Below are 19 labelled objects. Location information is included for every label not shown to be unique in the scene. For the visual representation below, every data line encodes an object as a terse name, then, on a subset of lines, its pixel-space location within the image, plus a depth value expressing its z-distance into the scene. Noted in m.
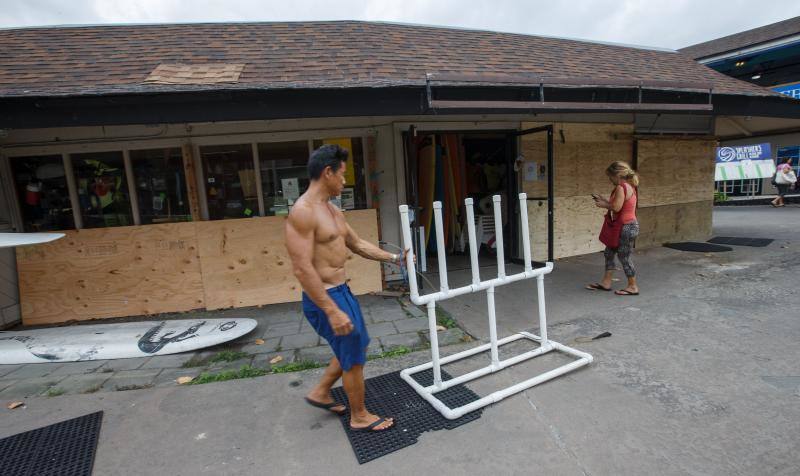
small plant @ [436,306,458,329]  4.33
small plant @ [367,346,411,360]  3.69
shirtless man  2.25
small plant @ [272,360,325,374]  3.48
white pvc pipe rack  2.68
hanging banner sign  15.30
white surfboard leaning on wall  3.91
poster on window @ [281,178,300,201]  5.66
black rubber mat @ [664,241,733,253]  7.36
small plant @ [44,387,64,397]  3.29
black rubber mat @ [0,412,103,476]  2.38
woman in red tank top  4.90
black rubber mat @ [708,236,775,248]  7.66
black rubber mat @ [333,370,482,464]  2.44
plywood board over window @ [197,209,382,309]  5.27
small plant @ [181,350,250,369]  3.73
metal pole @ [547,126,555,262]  6.07
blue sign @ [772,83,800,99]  13.25
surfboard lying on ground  3.88
